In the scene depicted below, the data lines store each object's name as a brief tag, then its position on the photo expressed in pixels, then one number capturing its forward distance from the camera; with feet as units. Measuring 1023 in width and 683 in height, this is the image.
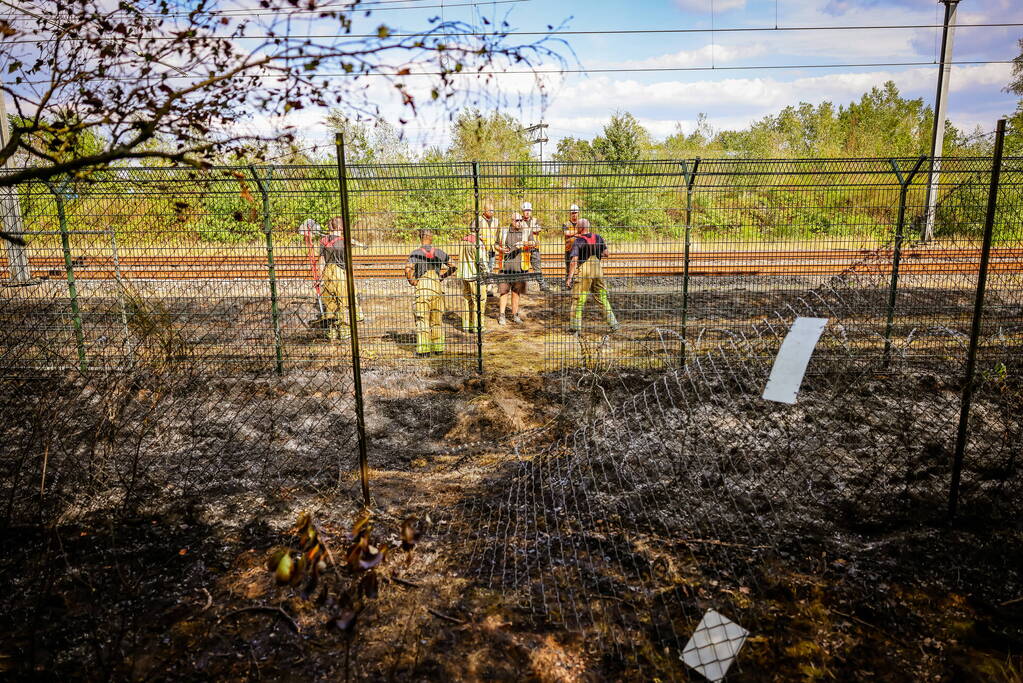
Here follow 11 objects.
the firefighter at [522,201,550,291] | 33.42
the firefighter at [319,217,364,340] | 31.89
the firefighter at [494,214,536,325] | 35.83
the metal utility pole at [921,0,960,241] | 56.39
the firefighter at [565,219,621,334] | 33.01
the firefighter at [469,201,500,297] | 33.66
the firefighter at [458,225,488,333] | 32.78
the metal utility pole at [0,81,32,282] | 28.64
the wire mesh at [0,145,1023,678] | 14.94
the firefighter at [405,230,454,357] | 30.81
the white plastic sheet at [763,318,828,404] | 13.71
